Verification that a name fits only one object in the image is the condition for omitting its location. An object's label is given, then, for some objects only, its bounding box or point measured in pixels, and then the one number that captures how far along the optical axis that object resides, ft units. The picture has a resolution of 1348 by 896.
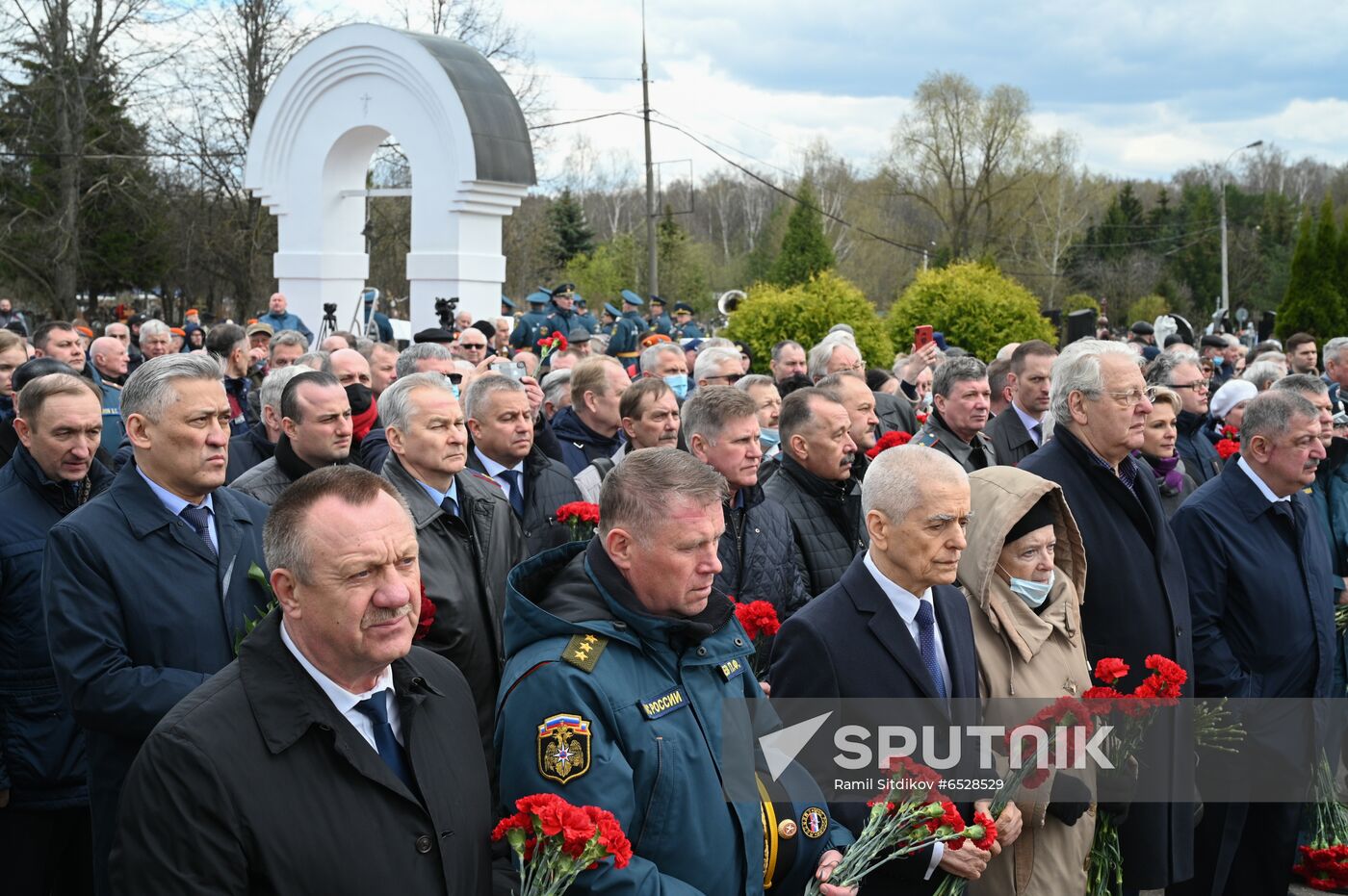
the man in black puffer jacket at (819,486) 17.99
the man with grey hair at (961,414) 22.93
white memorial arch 47.98
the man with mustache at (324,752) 7.77
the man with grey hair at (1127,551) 15.28
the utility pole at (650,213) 97.91
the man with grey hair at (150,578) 11.50
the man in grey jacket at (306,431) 17.58
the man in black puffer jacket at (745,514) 16.63
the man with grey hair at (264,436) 20.22
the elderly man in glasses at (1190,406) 26.94
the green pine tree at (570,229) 173.43
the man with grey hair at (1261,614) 17.61
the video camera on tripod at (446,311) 47.21
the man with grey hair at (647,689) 9.52
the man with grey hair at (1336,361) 33.88
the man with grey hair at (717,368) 27.02
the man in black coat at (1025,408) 24.63
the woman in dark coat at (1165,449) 21.20
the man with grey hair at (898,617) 12.21
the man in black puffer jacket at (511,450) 18.93
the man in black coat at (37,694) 13.88
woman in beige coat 13.06
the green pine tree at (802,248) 152.76
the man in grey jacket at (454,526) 14.46
